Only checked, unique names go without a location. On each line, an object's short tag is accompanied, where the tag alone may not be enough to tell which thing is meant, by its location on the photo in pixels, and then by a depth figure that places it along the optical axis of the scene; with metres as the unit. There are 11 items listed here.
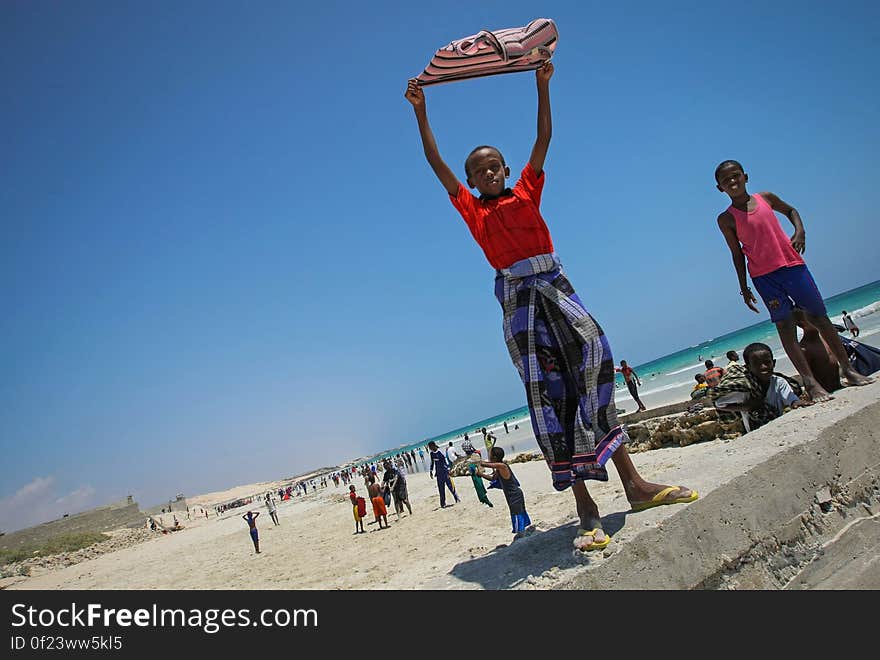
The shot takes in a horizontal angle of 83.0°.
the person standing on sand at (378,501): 12.98
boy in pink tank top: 3.73
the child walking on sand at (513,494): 6.60
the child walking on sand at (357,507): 13.23
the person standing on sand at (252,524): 15.25
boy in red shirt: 2.39
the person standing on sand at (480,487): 10.32
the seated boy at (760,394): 3.78
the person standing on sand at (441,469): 12.41
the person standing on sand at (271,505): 22.83
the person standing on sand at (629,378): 16.73
